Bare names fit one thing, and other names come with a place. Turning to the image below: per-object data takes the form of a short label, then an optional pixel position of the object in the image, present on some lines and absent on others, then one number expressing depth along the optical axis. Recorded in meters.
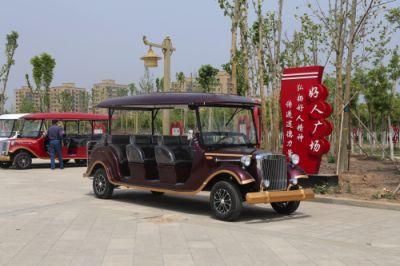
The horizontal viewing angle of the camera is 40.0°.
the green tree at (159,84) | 40.28
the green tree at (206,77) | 32.09
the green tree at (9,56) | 37.53
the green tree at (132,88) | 47.95
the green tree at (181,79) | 38.88
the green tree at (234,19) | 18.84
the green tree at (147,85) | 36.84
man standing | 19.38
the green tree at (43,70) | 38.66
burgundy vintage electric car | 9.18
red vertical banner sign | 12.48
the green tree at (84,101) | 56.92
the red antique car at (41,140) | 19.83
